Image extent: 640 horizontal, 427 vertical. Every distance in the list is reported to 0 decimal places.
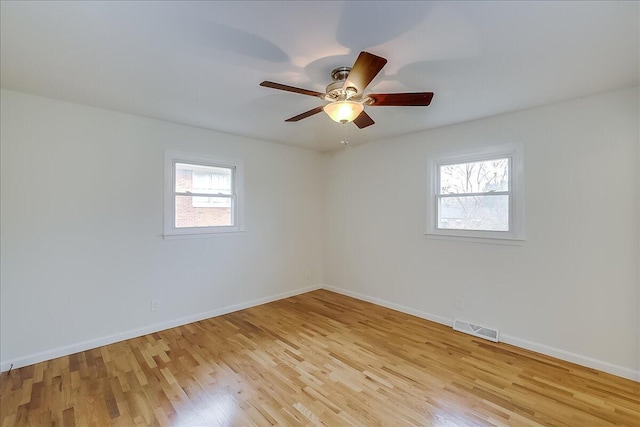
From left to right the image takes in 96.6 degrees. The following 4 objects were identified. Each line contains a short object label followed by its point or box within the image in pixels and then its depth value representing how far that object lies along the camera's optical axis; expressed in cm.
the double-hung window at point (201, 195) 350
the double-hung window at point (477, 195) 306
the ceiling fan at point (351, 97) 187
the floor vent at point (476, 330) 315
